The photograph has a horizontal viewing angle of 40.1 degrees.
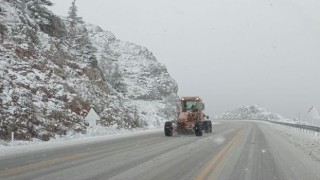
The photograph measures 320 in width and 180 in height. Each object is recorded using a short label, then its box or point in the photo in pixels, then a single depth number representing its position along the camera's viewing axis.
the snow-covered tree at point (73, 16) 49.50
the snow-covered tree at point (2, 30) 30.69
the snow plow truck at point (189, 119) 30.02
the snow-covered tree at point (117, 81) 57.06
